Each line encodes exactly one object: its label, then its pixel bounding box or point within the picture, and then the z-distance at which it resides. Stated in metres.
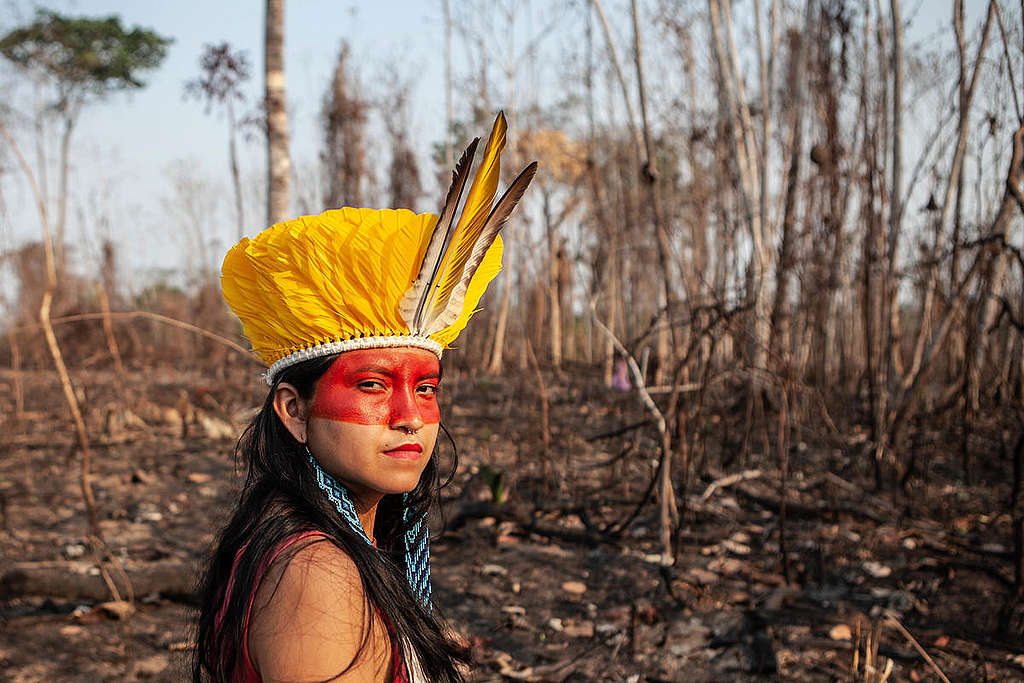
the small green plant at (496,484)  4.42
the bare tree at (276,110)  5.28
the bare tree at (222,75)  7.81
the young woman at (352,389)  1.23
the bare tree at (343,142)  10.76
